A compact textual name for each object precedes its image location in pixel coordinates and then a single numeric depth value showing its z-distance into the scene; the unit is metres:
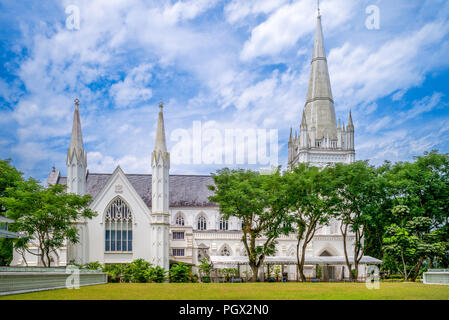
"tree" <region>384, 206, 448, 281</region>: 40.94
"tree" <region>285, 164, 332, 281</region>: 45.31
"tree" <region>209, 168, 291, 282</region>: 44.31
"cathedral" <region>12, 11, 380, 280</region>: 52.94
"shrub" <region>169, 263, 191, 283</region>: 44.62
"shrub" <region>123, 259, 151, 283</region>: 43.28
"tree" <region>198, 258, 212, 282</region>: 50.56
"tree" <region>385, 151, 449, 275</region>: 47.65
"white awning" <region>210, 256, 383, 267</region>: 51.56
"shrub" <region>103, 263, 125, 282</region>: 43.62
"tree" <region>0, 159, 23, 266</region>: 44.09
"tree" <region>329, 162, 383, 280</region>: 48.00
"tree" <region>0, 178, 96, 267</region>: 38.25
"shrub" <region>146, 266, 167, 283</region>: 43.12
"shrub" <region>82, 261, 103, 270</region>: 45.03
